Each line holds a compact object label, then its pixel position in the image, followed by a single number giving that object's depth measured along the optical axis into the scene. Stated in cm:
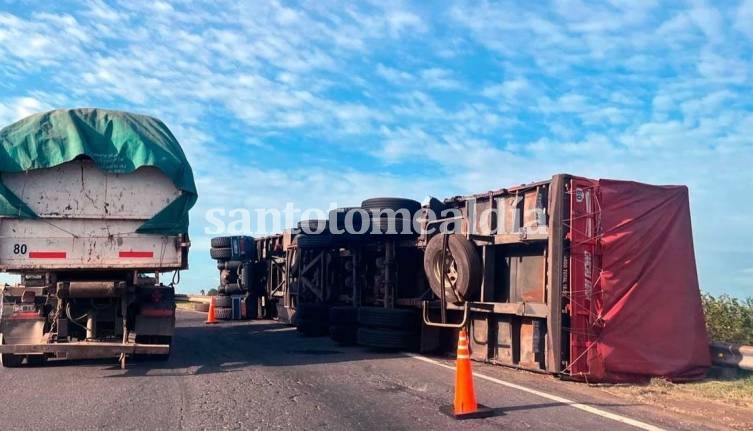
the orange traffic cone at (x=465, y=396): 692
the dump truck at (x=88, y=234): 1020
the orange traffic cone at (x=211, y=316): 2237
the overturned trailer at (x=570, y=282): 955
